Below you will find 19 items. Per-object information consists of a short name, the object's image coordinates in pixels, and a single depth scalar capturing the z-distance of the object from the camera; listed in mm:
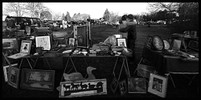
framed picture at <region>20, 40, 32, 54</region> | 3217
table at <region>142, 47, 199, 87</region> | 2469
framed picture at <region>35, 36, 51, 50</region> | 3328
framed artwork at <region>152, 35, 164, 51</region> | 2879
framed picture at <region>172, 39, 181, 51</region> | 3059
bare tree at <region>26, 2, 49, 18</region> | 26875
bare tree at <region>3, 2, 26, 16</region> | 24088
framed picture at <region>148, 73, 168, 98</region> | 2483
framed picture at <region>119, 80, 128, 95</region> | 2586
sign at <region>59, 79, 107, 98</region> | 2480
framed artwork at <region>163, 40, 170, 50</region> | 3079
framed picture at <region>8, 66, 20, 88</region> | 2791
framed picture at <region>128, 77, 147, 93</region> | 2683
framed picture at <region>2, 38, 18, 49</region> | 3425
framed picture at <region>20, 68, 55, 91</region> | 2697
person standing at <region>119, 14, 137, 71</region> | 4335
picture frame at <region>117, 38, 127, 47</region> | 3940
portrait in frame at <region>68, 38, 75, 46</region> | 3804
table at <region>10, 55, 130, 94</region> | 3598
